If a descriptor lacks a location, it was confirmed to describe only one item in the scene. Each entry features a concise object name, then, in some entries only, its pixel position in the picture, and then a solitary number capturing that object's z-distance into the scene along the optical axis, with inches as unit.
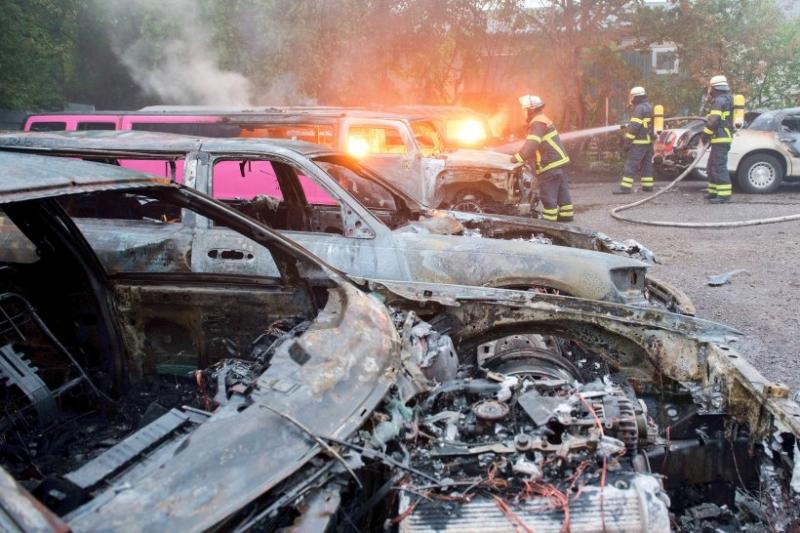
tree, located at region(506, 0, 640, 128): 595.2
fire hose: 358.3
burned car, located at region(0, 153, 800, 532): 78.0
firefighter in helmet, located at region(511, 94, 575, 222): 344.5
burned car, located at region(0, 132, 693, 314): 173.9
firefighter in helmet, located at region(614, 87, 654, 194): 459.5
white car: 460.1
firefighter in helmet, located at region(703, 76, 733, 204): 419.5
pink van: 229.3
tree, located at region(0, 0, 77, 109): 618.2
